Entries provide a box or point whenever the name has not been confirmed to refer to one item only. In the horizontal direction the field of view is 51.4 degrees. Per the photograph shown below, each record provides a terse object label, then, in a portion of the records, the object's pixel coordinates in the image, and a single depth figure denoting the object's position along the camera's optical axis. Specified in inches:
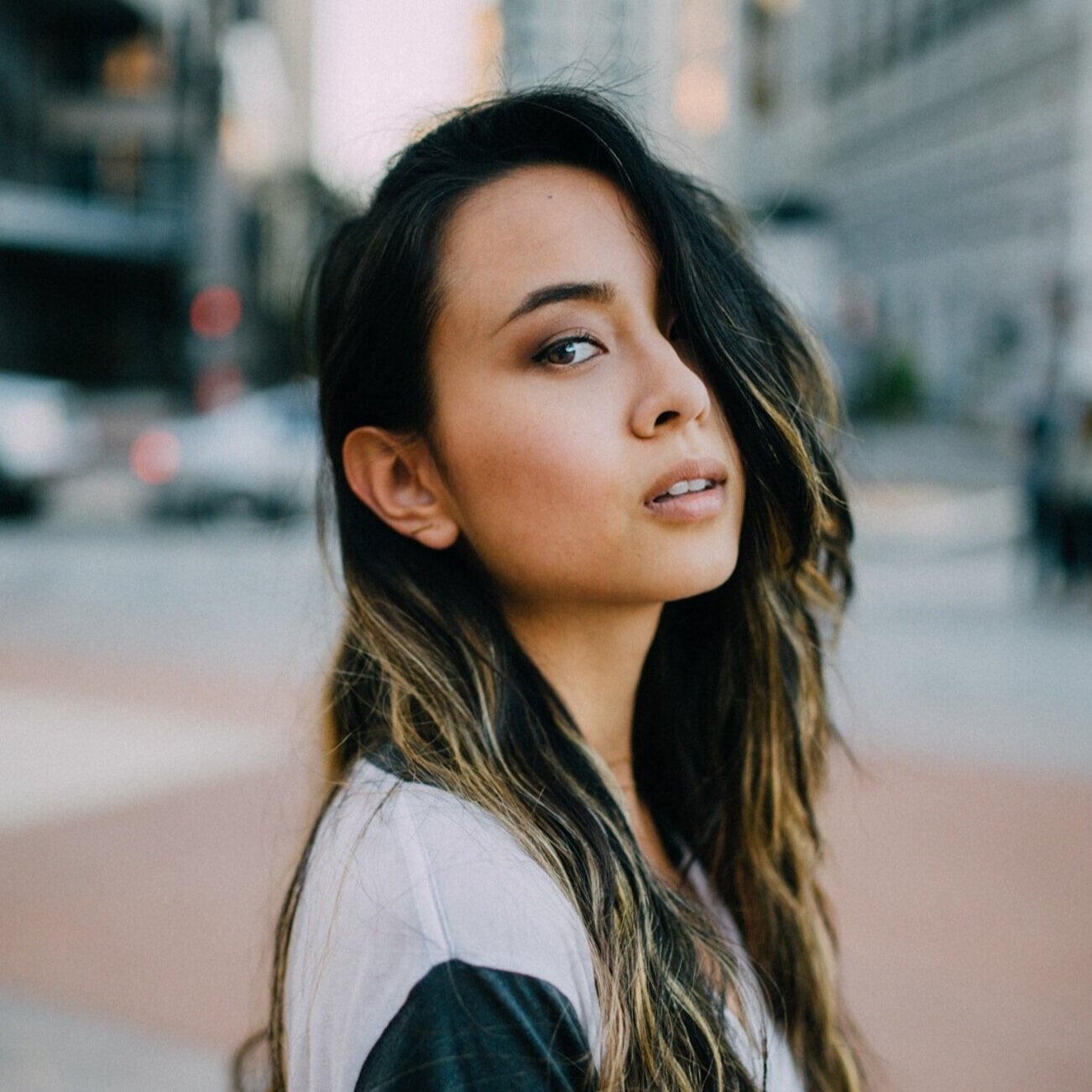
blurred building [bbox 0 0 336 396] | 1131.3
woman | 42.2
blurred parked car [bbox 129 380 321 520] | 577.6
